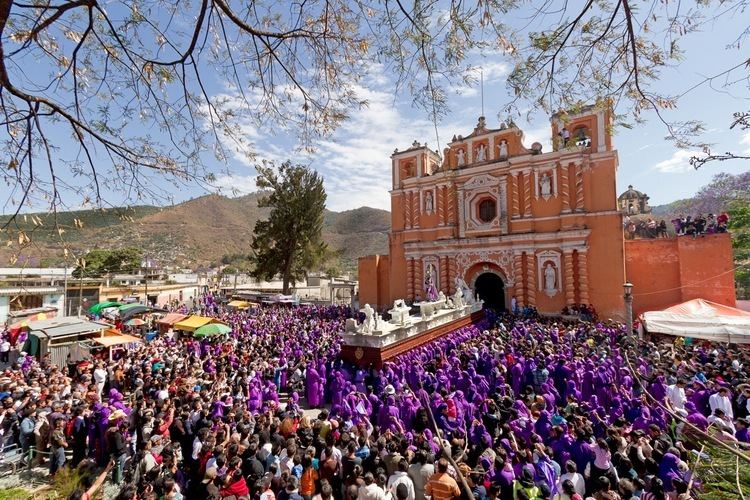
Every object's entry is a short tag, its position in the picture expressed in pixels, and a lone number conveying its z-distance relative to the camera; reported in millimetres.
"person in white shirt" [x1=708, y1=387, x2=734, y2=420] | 5918
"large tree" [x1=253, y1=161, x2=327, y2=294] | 31422
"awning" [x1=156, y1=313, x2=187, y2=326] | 14786
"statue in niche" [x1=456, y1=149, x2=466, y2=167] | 23484
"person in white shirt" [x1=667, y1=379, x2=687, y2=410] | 6496
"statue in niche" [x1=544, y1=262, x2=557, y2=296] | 19594
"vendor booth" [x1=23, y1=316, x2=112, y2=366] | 11359
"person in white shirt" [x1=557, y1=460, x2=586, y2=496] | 4129
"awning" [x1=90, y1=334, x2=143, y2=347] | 11516
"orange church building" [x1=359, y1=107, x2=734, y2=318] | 18375
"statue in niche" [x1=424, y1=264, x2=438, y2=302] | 18147
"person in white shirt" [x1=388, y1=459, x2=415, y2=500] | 4047
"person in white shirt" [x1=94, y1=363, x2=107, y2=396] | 8973
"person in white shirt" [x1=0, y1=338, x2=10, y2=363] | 12377
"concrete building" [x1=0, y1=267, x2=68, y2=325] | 18536
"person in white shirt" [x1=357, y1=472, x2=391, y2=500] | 3896
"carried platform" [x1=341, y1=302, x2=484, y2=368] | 10383
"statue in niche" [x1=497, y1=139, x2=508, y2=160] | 22109
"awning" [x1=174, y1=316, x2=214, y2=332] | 13492
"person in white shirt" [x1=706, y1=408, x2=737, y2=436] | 4524
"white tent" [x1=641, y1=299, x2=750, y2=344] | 10508
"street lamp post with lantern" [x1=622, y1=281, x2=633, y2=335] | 11312
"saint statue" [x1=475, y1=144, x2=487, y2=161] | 22906
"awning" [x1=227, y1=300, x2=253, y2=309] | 24109
